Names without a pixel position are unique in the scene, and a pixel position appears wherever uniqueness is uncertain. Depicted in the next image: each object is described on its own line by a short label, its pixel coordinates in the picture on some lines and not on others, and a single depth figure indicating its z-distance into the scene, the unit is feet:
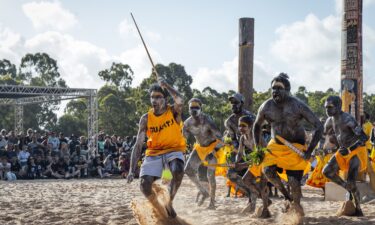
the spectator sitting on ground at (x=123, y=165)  70.69
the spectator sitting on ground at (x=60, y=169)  68.23
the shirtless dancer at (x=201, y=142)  34.19
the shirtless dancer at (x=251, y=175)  27.49
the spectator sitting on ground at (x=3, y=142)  65.64
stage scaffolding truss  84.30
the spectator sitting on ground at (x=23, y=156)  65.21
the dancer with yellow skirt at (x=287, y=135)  24.41
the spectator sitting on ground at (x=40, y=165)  67.21
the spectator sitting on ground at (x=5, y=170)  63.72
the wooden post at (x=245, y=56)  36.70
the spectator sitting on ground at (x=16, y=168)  65.26
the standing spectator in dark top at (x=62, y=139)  71.51
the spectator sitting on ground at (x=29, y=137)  68.85
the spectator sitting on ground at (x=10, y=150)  64.28
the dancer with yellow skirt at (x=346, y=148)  27.36
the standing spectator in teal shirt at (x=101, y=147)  75.20
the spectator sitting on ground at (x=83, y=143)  74.03
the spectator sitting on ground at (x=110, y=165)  73.10
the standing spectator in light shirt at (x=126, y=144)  74.38
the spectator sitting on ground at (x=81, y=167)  70.79
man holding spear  24.57
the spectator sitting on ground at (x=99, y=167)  71.52
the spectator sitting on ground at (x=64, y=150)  69.87
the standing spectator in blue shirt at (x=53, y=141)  69.67
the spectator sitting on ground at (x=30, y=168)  66.18
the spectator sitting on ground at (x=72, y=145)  71.97
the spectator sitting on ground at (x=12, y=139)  66.80
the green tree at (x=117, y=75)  159.74
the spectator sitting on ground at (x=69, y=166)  69.33
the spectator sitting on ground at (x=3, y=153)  64.09
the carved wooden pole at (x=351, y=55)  34.40
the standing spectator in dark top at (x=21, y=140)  66.03
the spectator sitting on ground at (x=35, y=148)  67.31
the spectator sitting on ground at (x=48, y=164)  67.82
